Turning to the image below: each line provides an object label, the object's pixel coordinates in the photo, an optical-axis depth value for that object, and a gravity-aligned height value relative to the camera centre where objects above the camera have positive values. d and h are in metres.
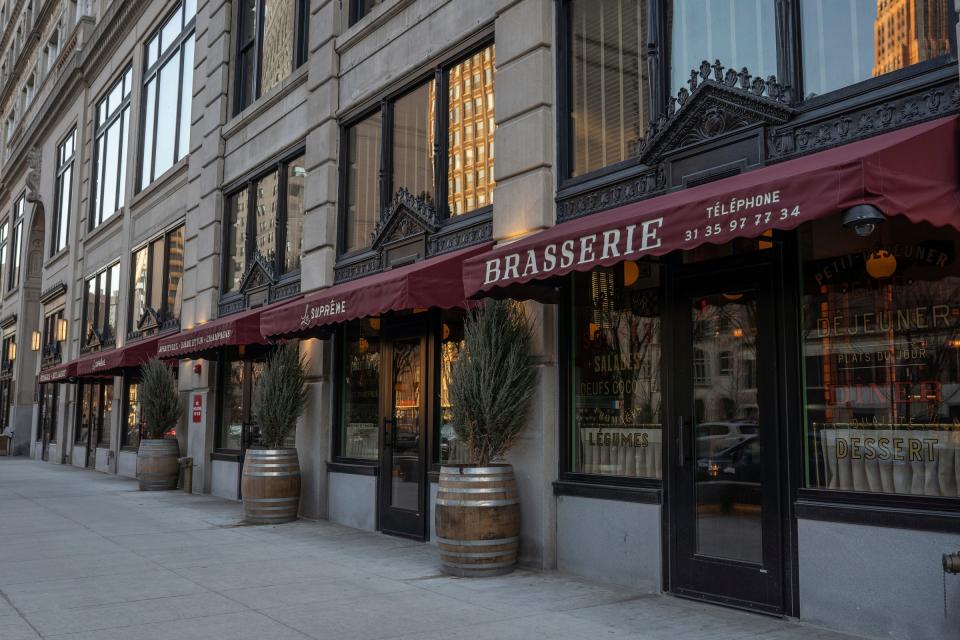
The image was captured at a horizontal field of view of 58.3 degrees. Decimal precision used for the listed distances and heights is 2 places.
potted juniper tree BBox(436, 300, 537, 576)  8.07 -0.26
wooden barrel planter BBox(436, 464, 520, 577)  8.05 -1.04
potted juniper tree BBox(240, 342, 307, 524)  11.92 -0.53
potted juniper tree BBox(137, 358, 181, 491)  17.50 -0.40
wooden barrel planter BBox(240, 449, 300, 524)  11.90 -1.04
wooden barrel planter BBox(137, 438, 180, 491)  17.47 -1.13
